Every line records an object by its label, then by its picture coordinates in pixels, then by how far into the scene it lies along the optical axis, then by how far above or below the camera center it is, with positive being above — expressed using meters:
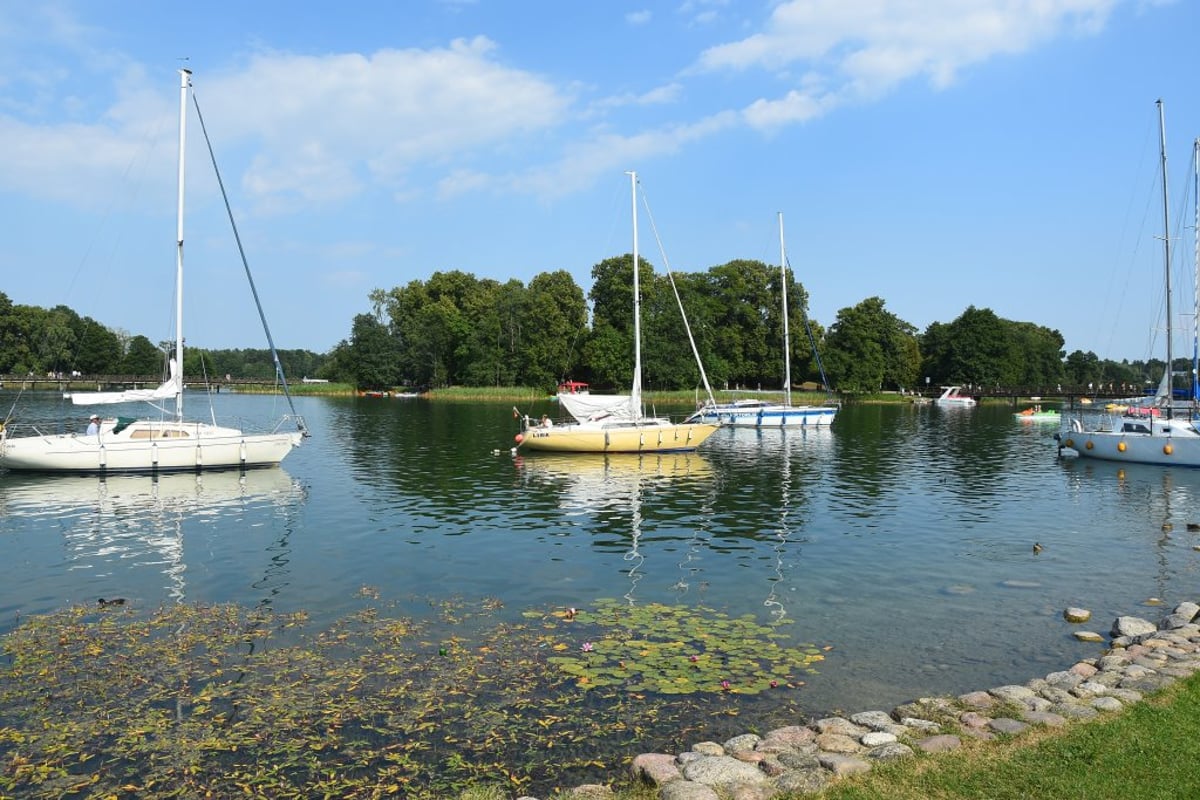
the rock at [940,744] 10.41 -4.68
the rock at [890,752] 10.23 -4.69
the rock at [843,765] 9.80 -4.65
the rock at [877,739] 10.71 -4.72
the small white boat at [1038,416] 99.12 -3.93
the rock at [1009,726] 10.90 -4.68
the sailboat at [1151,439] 47.16 -3.35
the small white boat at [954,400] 139.88 -2.43
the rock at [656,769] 9.85 -4.76
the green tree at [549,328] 142.00 +11.26
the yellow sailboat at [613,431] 51.00 -2.64
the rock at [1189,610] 17.53 -4.99
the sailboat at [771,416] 76.50 -2.64
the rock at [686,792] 9.19 -4.67
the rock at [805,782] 9.30 -4.64
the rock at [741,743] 10.88 -4.85
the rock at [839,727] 11.26 -4.82
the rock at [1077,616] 17.88 -5.13
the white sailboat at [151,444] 38.91 -2.50
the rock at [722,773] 9.66 -4.70
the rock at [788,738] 10.87 -4.83
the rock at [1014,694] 12.32 -4.80
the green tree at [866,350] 143.50 +6.94
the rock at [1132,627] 16.31 -4.99
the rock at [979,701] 12.23 -4.84
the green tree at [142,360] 183.12 +7.77
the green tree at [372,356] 157.25 +7.07
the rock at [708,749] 10.80 -4.87
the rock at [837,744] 10.62 -4.77
